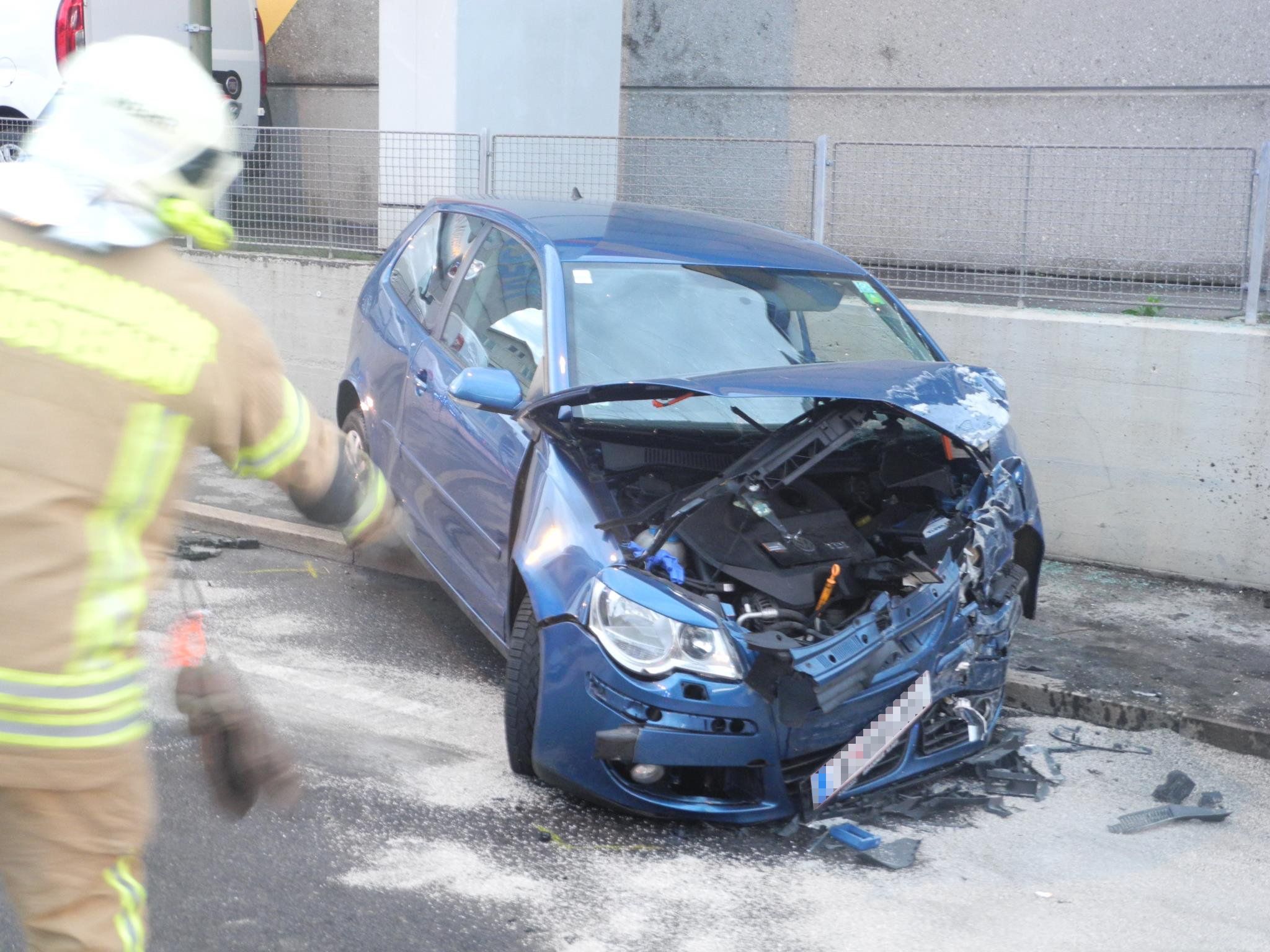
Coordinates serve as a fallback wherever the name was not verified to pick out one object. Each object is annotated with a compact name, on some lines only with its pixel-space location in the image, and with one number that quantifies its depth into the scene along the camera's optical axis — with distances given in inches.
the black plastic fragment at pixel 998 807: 169.5
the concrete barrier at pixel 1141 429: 251.1
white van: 443.2
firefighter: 77.7
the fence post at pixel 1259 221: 251.9
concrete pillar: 358.9
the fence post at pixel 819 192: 291.6
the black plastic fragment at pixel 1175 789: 174.1
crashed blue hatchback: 151.3
